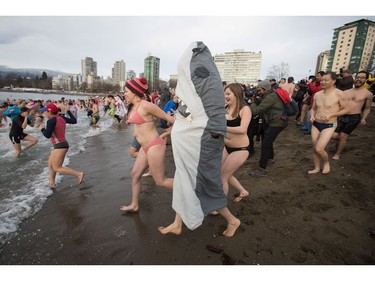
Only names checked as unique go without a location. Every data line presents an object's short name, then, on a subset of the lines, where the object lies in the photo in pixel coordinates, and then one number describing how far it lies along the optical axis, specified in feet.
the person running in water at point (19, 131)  23.16
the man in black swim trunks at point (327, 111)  13.14
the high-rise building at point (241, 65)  459.73
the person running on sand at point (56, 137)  12.84
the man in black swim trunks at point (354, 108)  15.48
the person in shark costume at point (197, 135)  6.66
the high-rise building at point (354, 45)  267.86
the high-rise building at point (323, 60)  343.57
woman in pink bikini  8.95
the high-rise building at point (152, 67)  449.43
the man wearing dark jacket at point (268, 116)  14.02
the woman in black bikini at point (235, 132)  9.37
